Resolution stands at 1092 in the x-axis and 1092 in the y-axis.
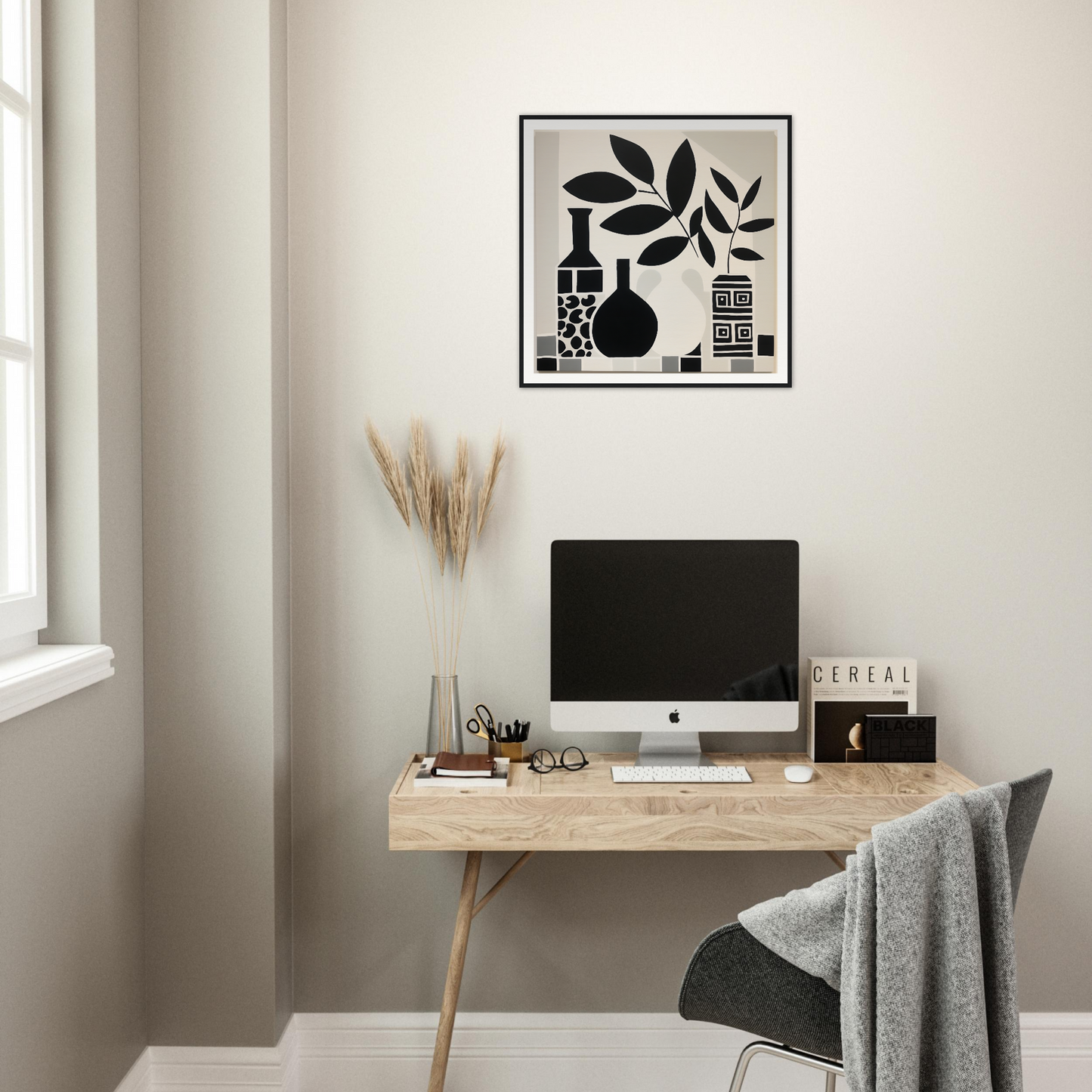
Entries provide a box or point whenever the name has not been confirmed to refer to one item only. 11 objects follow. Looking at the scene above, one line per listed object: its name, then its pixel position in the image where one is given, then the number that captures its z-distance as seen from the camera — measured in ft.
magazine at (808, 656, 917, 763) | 6.81
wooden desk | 5.99
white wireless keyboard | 6.31
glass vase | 6.81
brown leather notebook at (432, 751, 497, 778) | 6.33
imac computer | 6.62
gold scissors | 6.82
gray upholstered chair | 4.81
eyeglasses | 6.72
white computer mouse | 6.28
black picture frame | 7.11
